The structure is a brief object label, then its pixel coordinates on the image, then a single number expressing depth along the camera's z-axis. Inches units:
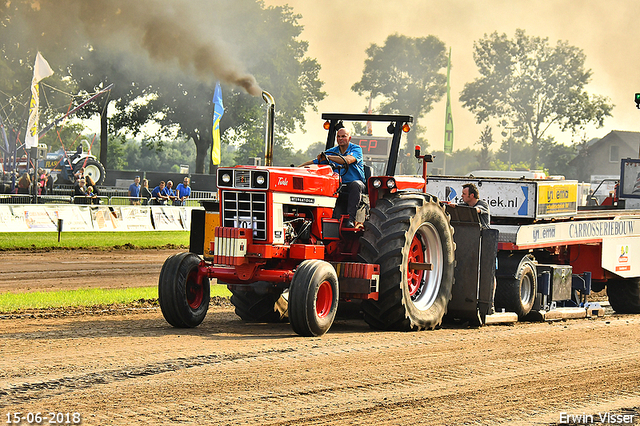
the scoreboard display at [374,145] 1085.6
